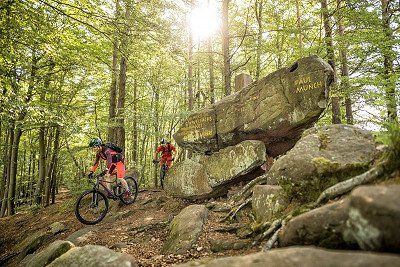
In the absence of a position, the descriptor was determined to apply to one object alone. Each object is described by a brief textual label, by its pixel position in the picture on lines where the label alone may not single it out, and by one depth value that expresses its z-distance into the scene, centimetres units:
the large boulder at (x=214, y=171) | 865
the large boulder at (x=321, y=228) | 301
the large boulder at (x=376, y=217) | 208
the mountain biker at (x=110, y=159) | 876
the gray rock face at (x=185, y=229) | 584
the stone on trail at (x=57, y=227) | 988
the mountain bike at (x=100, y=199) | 890
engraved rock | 806
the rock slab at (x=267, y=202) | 523
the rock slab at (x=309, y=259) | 181
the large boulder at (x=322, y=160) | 476
